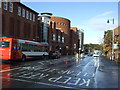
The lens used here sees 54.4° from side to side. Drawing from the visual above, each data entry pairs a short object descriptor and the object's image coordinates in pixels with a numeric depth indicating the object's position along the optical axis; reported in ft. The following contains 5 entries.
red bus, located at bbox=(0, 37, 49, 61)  49.16
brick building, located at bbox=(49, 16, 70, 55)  158.43
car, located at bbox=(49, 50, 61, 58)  89.87
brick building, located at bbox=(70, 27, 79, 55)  245.06
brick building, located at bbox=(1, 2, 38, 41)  85.35
